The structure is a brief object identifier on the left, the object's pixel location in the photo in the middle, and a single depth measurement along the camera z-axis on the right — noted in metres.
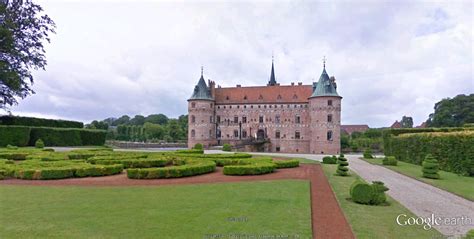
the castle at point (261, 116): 52.31
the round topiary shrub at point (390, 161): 24.80
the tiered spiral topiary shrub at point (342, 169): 17.30
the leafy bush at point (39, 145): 30.88
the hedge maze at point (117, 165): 14.39
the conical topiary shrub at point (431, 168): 17.16
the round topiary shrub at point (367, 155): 32.31
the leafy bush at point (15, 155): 20.72
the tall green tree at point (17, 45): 25.91
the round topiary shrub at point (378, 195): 10.29
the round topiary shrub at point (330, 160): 25.00
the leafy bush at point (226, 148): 41.16
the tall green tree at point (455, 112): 62.44
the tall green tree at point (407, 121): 107.31
